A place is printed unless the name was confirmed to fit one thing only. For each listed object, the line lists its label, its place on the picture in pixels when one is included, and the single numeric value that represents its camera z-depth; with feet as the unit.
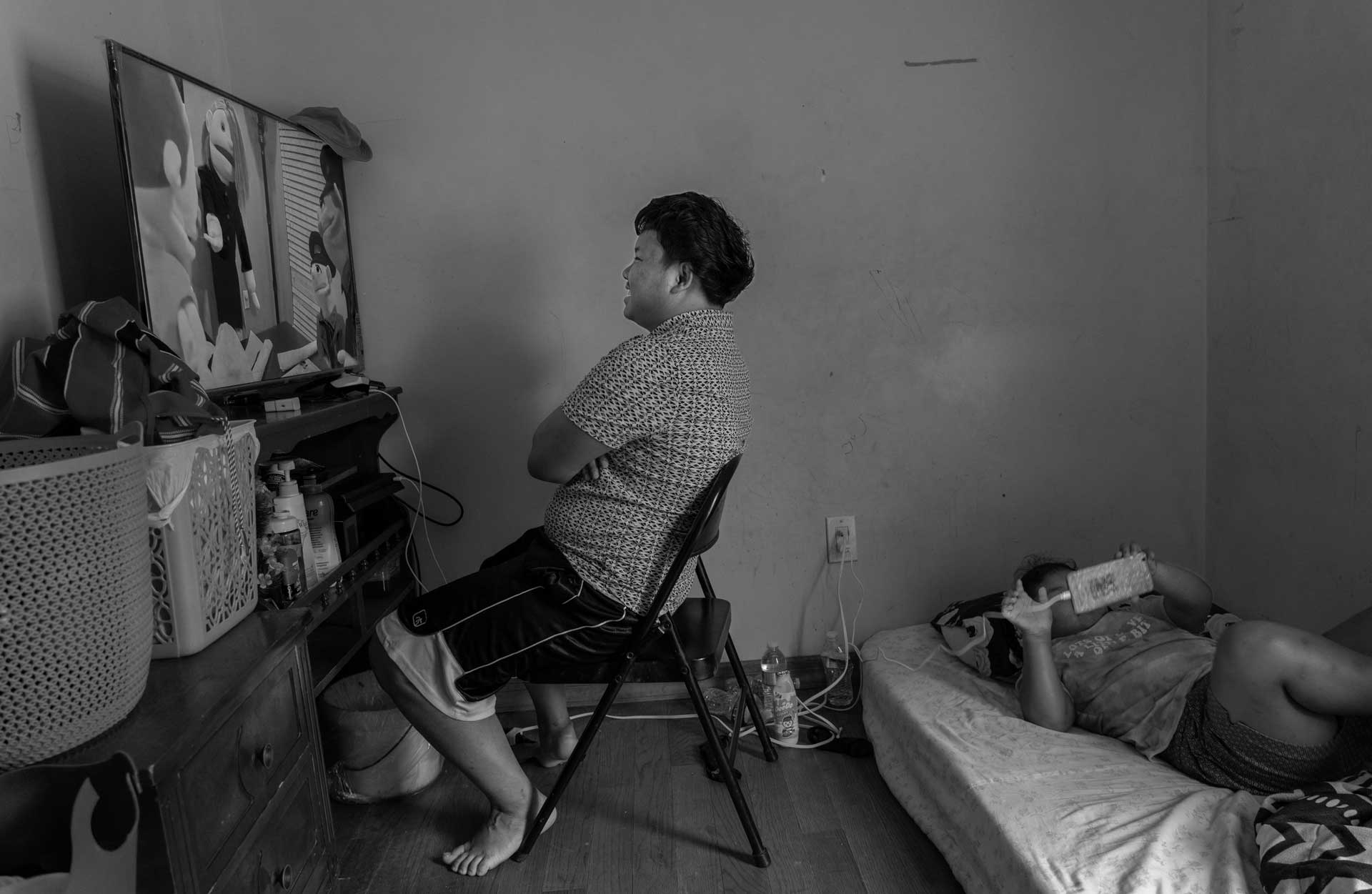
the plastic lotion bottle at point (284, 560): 5.11
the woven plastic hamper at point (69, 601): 2.65
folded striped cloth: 3.76
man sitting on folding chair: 5.40
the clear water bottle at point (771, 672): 7.36
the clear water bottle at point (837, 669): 8.10
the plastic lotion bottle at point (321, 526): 5.82
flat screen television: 4.74
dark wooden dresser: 2.89
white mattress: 4.50
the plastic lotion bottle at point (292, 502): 5.26
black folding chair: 5.49
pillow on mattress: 6.85
